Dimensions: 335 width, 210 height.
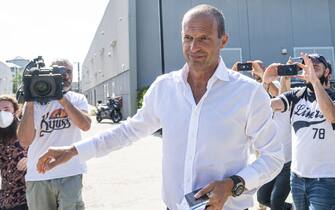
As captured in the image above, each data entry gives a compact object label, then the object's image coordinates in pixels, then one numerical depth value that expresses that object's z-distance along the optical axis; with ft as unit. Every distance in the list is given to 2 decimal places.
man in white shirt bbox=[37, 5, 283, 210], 7.32
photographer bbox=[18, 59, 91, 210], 11.86
